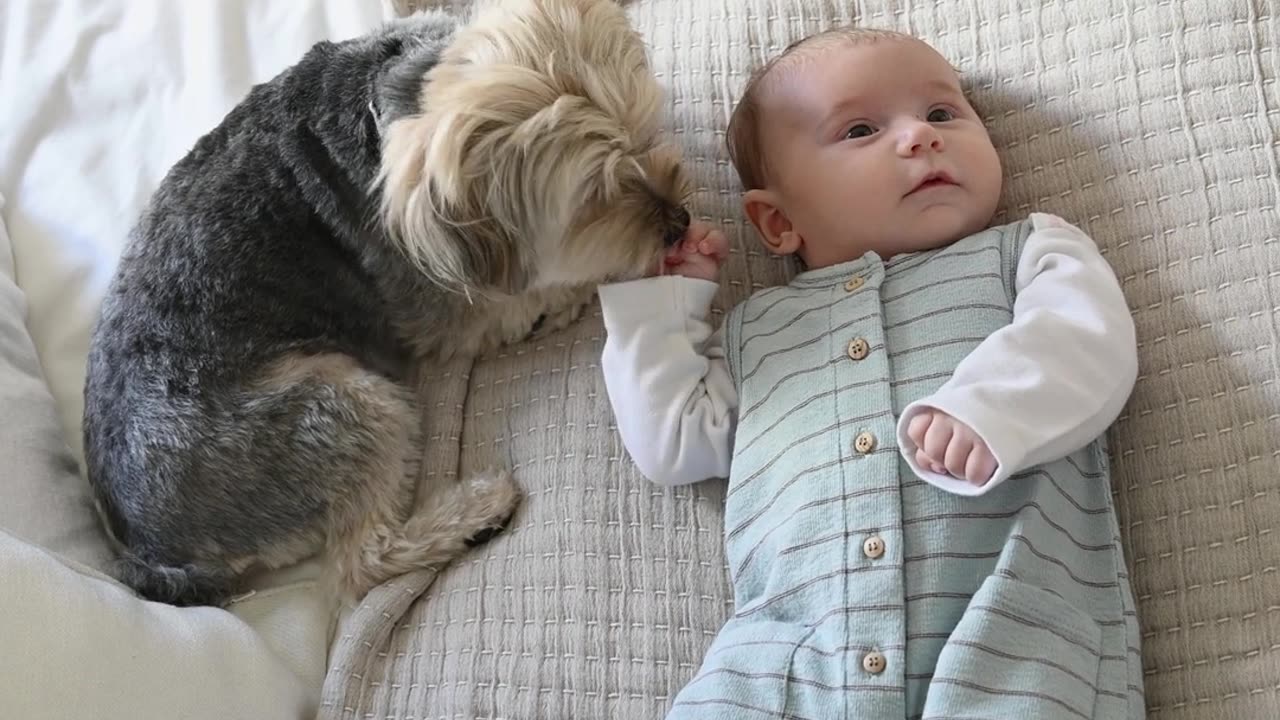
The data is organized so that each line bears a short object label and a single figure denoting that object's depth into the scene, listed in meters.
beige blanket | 0.99
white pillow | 1.00
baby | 0.96
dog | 1.05
